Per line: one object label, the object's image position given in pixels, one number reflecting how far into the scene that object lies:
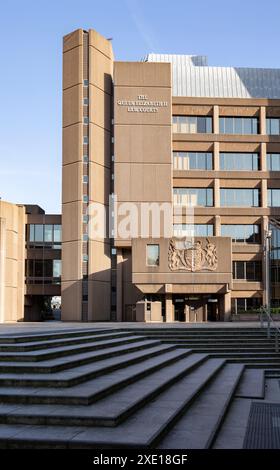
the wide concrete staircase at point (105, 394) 8.14
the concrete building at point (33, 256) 58.22
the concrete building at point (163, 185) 48.06
